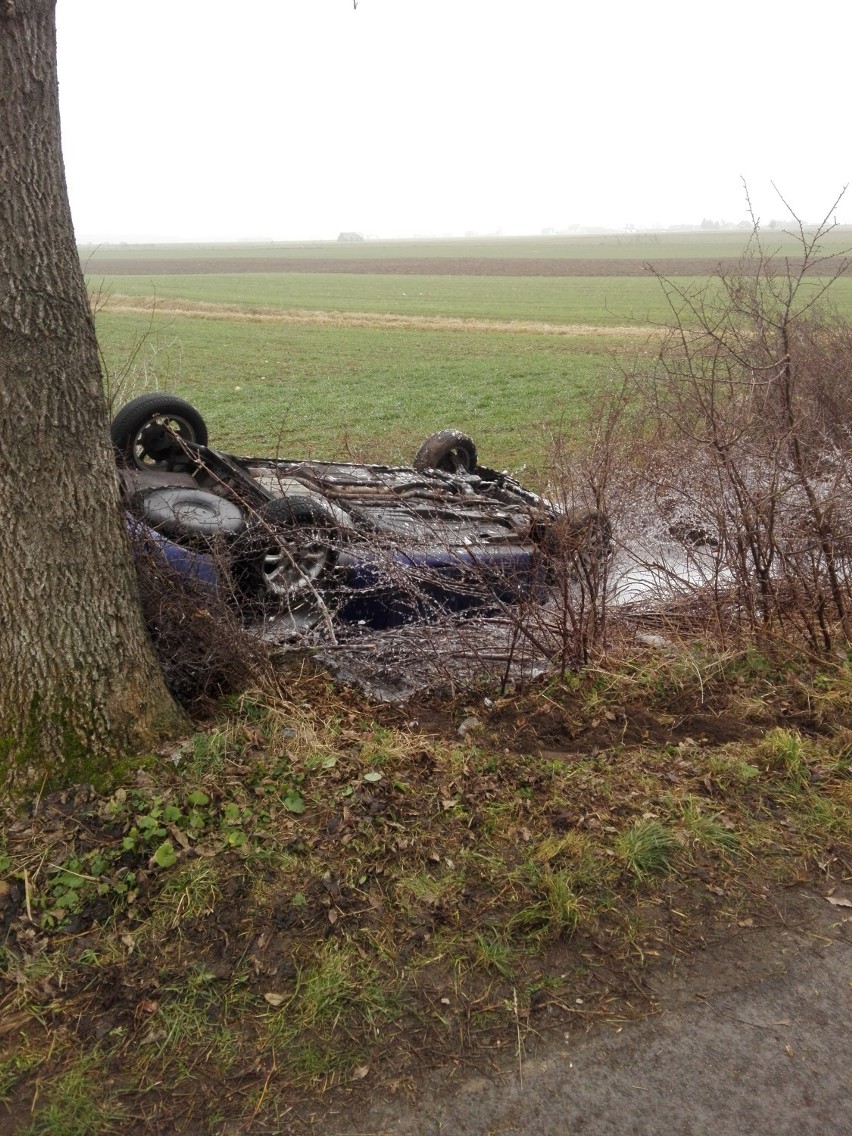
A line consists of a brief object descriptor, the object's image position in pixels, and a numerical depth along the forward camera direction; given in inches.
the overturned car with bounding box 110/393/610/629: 201.9
